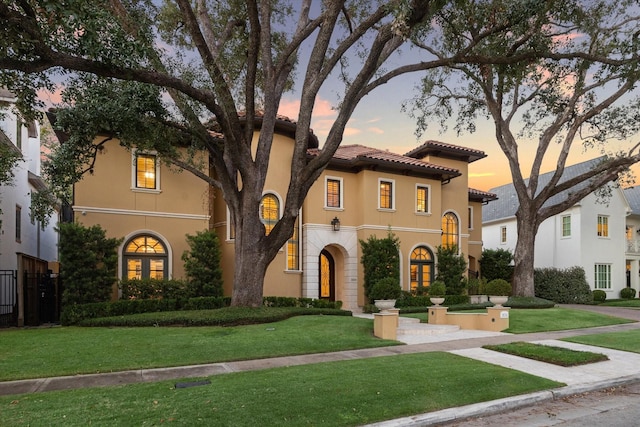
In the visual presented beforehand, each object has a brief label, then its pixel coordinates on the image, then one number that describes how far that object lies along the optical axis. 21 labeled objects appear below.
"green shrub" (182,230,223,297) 16.22
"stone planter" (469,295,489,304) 21.75
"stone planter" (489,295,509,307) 14.32
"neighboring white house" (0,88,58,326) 15.20
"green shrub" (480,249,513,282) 26.25
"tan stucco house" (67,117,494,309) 16.61
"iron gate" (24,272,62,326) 14.87
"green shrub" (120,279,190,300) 15.34
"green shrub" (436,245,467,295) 21.78
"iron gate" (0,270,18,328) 14.78
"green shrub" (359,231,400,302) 19.78
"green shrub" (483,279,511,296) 19.88
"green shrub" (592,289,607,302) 27.41
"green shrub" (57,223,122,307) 14.35
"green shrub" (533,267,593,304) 26.14
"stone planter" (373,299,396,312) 12.19
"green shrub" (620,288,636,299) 28.92
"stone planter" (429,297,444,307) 14.38
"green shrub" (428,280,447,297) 17.98
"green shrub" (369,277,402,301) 17.58
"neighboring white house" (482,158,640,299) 27.91
